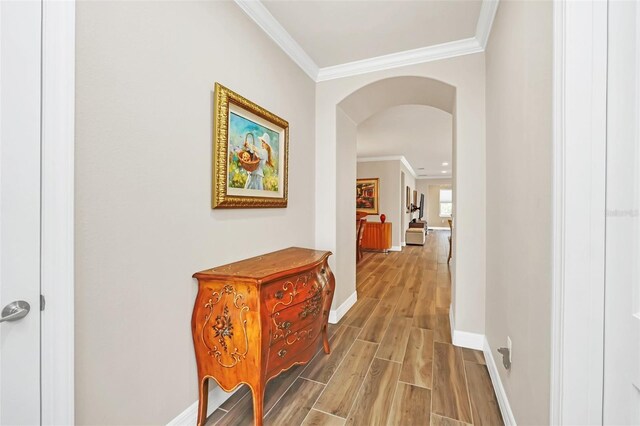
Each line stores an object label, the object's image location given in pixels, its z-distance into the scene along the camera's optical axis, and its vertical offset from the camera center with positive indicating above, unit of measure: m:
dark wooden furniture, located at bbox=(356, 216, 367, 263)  5.34 -0.46
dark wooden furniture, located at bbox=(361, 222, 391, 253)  7.05 -0.66
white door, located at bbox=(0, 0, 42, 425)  0.77 +0.00
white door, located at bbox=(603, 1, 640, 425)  0.72 -0.02
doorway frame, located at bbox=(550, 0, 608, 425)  0.77 +0.03
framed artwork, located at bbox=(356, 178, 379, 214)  7.54 +0.50
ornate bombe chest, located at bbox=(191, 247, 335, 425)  1.28 -0.58
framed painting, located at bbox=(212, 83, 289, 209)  1.50 +0.38
